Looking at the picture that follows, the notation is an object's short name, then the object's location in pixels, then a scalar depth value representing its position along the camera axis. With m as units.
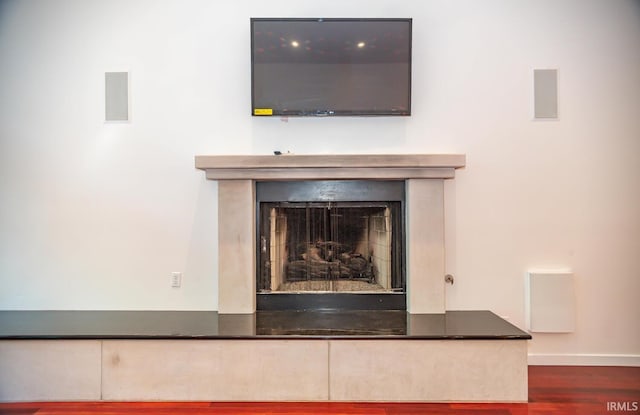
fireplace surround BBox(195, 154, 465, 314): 2.82
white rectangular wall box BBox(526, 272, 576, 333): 2.87
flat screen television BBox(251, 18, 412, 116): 2.85
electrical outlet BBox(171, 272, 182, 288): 2.98
